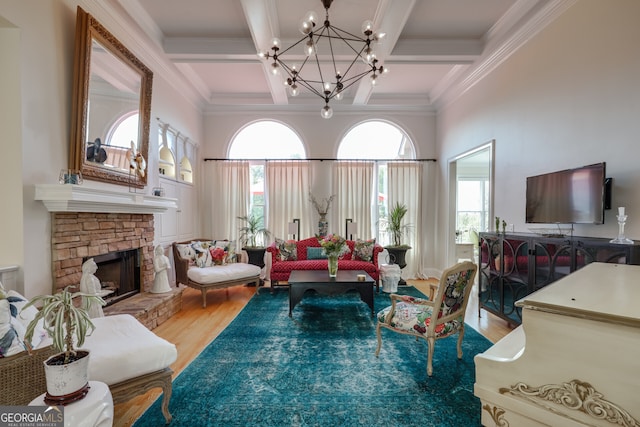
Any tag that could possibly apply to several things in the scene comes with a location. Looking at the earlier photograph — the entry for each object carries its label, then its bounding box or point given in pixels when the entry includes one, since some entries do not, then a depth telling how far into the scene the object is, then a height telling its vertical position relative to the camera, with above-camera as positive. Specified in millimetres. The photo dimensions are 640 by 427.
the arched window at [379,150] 6031 +1403
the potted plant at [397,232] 5367 -343
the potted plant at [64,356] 1242 -668
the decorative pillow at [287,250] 5285 -672
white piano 853 -491
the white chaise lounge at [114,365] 1381 -863
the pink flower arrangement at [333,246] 3938 -439
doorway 6887 +388
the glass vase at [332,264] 3936 -690
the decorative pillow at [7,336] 1395 -622
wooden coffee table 3660 -936
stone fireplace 2432 -288
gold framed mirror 2574 +1090
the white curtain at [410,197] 5934 +371
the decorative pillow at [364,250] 5188 -650
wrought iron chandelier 2600 +2271
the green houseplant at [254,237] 5258 -467
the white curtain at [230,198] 5898 +323
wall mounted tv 2350 +183
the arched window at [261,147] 6035 +1438
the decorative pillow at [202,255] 4645 -687
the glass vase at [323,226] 5836 -242
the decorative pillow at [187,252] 4481 -617
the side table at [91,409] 1223 -874
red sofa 4906 -889
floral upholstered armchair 2338 -865
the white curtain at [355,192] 5949 +467
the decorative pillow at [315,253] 5332 -731
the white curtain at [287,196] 5902 +375
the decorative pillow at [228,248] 5003 -614
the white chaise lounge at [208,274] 4180 -933
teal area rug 1878 -1332
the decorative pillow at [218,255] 4809 -707
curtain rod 5926 +1139
